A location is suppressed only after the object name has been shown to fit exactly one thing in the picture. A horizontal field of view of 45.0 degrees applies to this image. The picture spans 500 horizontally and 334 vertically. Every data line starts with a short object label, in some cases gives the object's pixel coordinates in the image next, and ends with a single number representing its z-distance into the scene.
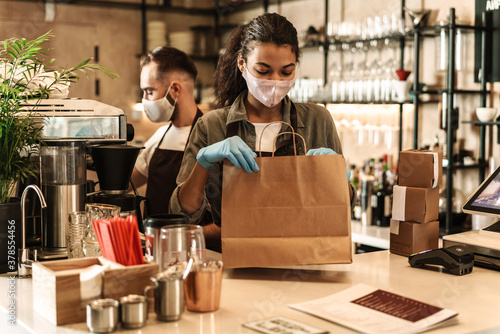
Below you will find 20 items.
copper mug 1.28
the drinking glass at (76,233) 1.66
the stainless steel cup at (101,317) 1.16
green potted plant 1.66
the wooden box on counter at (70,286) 1.23
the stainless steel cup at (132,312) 1.19
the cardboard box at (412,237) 1.83
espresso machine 1.77
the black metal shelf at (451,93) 3.48
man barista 2.91
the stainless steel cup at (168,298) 1.23
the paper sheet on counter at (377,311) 1.21
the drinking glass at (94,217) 1.56
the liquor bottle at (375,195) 3.68
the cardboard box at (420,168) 1.79
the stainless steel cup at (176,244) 1.36
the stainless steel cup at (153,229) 1.44
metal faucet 1.62
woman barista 1.86
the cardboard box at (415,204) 1.80
